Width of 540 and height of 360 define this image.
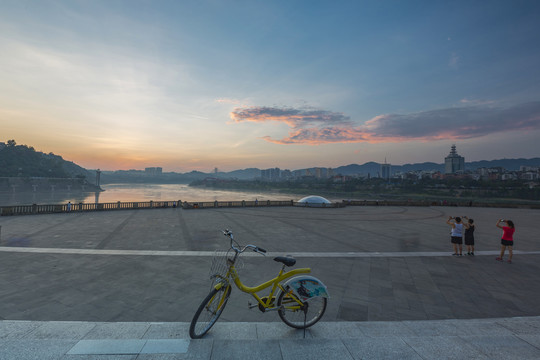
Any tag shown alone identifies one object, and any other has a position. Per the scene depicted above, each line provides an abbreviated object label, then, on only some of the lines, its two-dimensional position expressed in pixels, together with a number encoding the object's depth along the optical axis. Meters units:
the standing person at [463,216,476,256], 9.96
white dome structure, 30.69
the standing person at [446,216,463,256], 10.01
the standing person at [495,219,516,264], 9.12
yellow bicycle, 3.83
